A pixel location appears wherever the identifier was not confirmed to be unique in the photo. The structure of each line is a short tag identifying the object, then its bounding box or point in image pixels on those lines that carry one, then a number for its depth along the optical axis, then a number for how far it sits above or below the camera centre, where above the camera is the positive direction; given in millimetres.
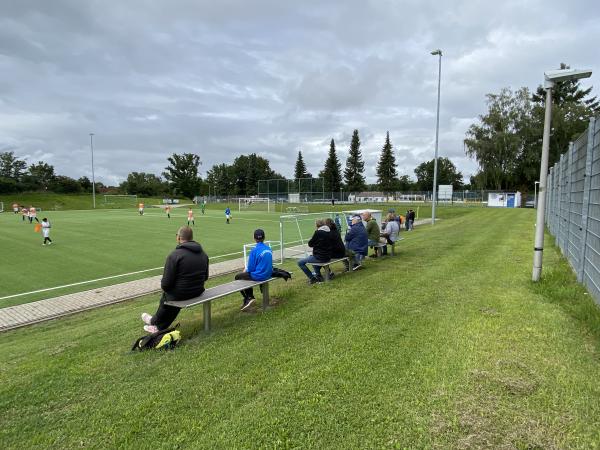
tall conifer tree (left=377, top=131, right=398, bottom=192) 91250 +6007
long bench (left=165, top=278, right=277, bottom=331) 5186 -1502
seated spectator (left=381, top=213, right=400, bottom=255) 11305 -1229
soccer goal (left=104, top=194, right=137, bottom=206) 83738 -1711
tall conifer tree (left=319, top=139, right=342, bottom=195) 94238 +5509
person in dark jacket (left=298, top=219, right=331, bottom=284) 8172 -1270
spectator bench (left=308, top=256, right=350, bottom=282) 7980 -1535
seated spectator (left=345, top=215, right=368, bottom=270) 9312 -1190
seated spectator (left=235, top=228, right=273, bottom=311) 6496 -1288
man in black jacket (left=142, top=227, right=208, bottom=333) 5238 -1211
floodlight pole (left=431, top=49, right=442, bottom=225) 25636 +5070
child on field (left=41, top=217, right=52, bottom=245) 17922 -1768
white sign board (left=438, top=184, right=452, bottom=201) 53406 +22
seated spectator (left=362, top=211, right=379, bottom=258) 10711 -1091
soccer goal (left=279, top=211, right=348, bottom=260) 14617 -1545
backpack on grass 4866 -1914
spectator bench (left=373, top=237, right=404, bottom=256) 10759 -1699
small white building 50719 -1057
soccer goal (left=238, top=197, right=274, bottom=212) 58656 -1953
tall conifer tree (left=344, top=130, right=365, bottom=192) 93812 +6439
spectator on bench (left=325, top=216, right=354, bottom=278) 8375 -1129
